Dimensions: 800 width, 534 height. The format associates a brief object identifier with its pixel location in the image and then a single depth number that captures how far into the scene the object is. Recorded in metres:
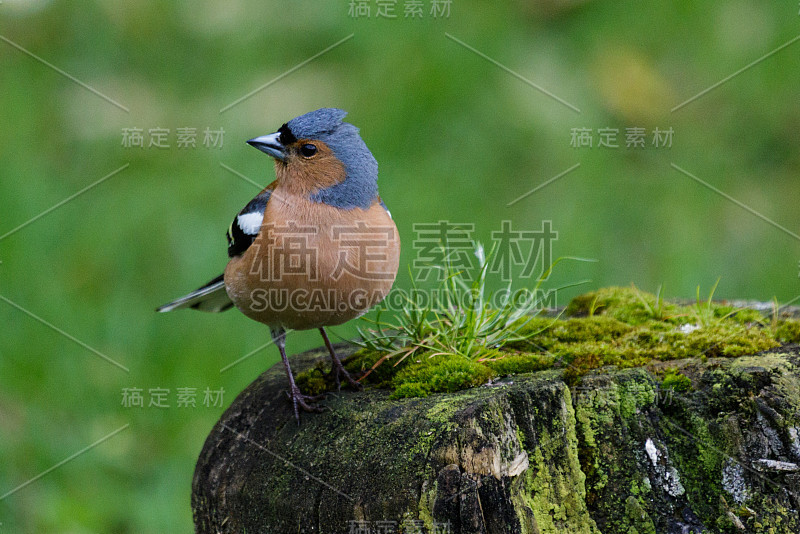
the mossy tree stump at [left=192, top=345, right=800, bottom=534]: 5.43
